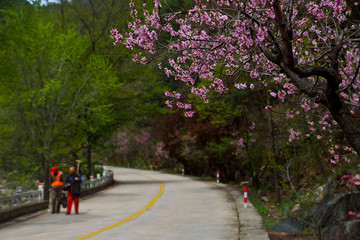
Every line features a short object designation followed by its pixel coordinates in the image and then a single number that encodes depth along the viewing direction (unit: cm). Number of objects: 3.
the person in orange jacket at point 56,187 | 1775
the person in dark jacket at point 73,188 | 1780
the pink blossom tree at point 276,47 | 723
